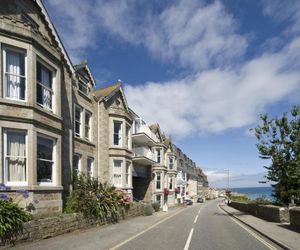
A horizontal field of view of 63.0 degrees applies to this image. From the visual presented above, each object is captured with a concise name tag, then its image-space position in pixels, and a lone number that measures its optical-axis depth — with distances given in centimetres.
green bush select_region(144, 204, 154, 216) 2027
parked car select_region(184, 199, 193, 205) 4731
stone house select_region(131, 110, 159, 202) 2727
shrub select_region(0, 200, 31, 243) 754
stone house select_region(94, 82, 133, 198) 1919
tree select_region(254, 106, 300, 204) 1662
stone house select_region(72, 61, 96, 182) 1611
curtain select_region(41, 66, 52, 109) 1135
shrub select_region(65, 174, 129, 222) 1207
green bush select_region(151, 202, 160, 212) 2610
